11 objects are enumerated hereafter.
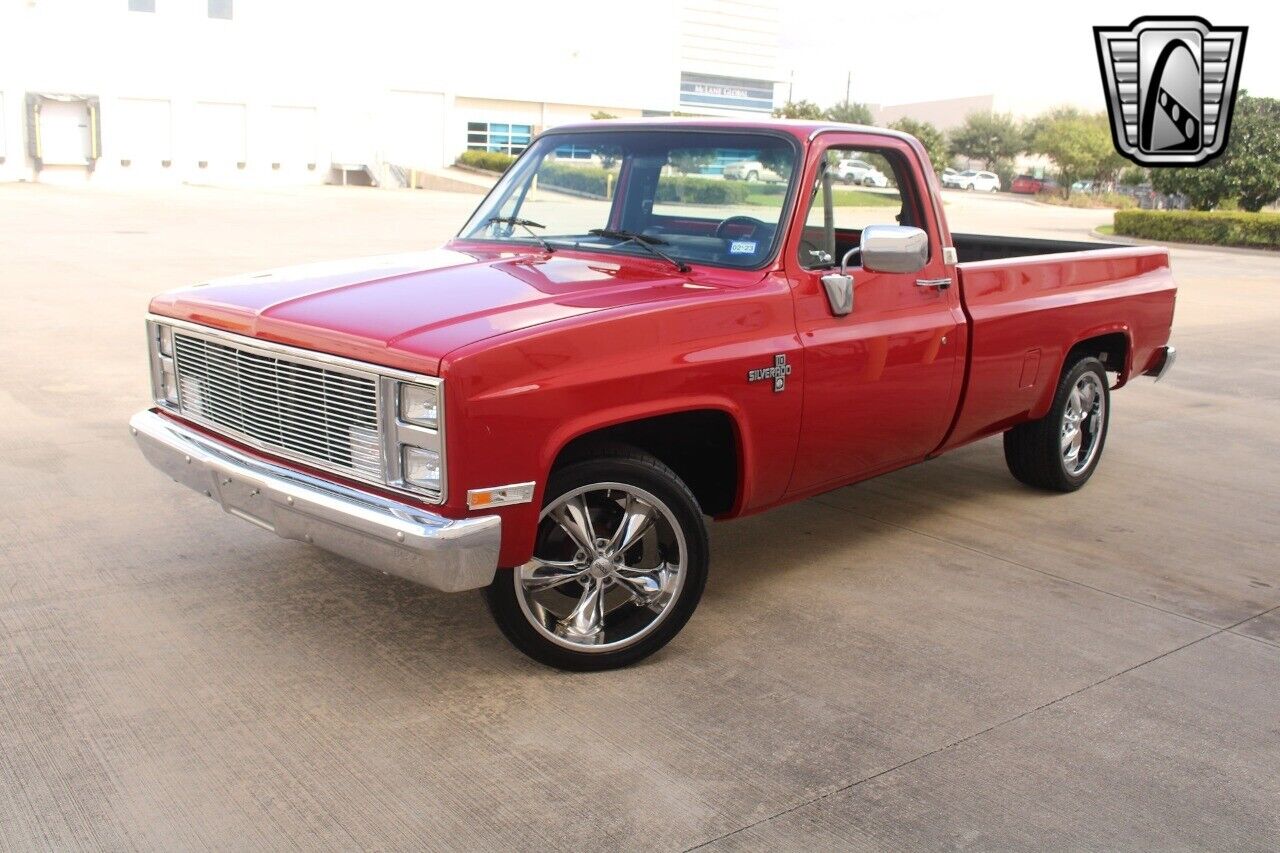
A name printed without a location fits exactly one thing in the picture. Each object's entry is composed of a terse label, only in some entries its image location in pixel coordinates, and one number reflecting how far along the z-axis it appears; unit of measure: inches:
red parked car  2655.5
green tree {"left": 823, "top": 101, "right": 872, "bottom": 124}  3400.1
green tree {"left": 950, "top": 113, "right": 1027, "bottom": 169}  3277.6
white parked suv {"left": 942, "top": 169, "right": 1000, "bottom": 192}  2667.3
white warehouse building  1692.9
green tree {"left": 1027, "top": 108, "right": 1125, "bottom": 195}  2391.7
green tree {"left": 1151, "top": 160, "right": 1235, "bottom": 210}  1263.5
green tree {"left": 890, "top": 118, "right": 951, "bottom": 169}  2210.9
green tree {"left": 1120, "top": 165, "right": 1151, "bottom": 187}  2004.2
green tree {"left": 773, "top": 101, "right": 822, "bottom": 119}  2620.1
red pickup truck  145.5
